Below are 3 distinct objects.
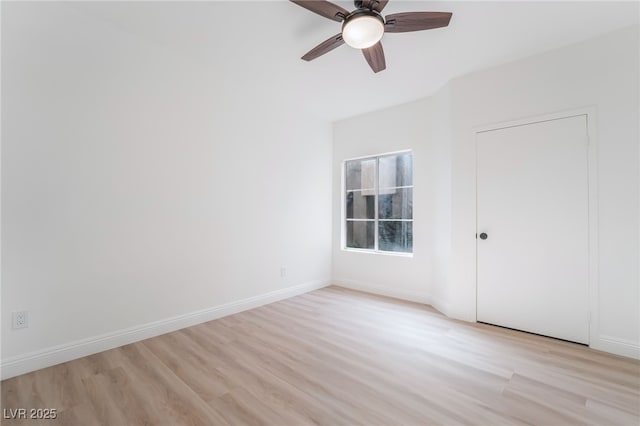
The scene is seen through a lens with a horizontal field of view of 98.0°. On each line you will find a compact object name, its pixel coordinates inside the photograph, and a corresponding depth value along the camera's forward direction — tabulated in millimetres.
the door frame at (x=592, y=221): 2449
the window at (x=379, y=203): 3986
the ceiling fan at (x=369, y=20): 1845
